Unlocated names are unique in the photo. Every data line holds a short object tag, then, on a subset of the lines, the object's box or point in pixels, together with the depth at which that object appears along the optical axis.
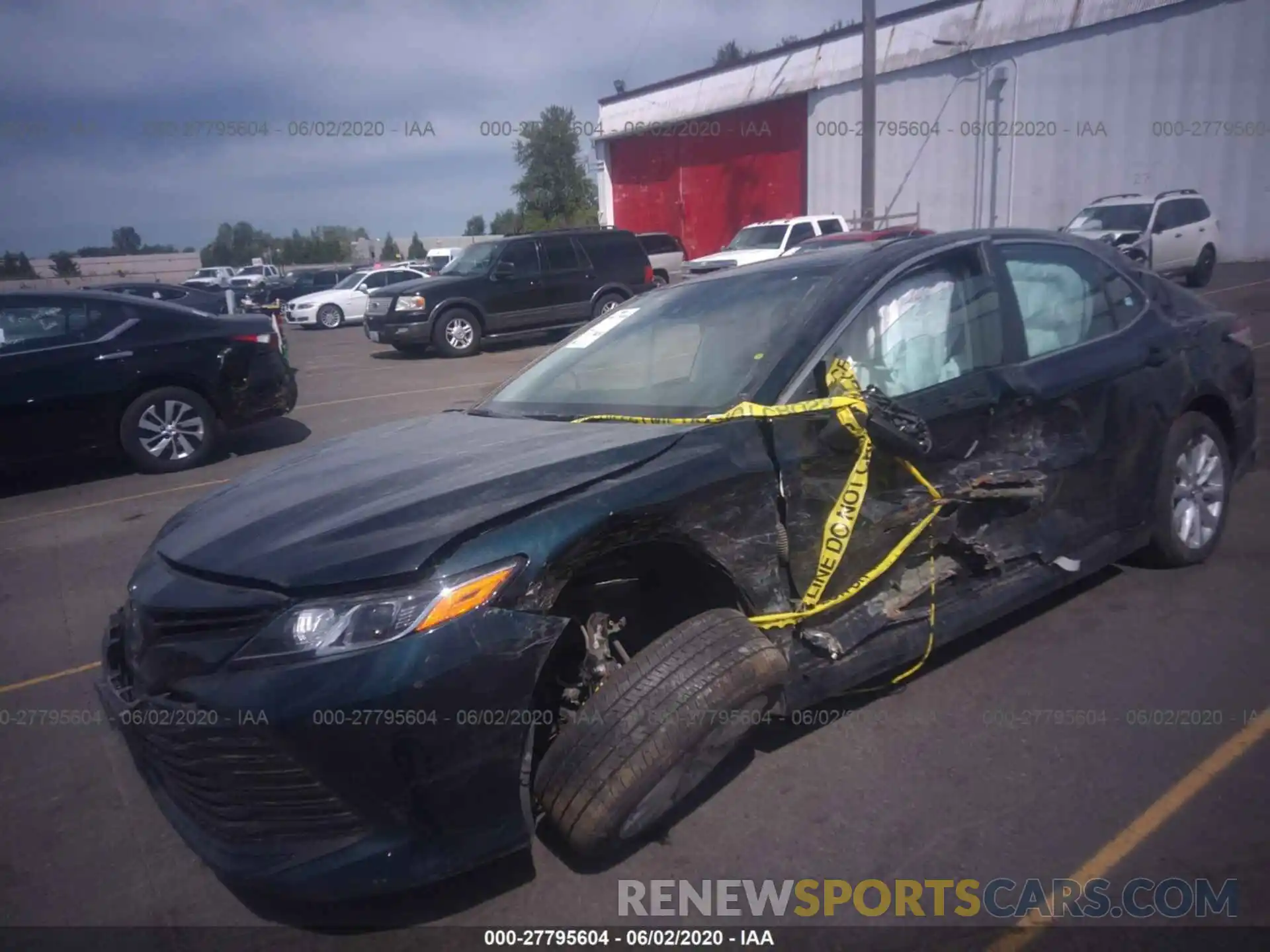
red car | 14.89
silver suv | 17.12
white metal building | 23.47
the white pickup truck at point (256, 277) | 37.81
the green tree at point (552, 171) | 46.94
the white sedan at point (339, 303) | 27.50
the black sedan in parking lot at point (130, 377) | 7.65
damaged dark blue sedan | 2.36
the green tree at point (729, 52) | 73.48
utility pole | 20.02
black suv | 16.02
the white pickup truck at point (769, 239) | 19.23
